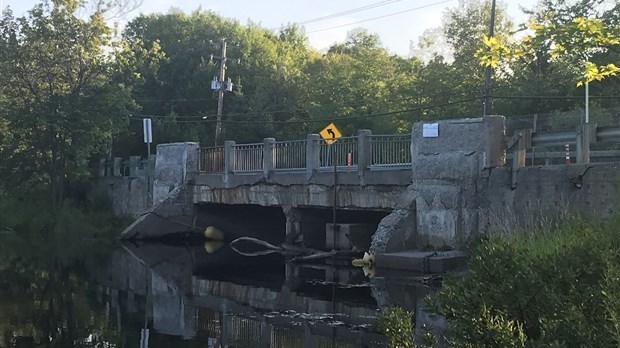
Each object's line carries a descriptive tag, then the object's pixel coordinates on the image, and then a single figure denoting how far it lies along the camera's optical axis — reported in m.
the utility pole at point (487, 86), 31.92
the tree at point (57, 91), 34.25
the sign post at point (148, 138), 33.28
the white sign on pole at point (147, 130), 33.19
